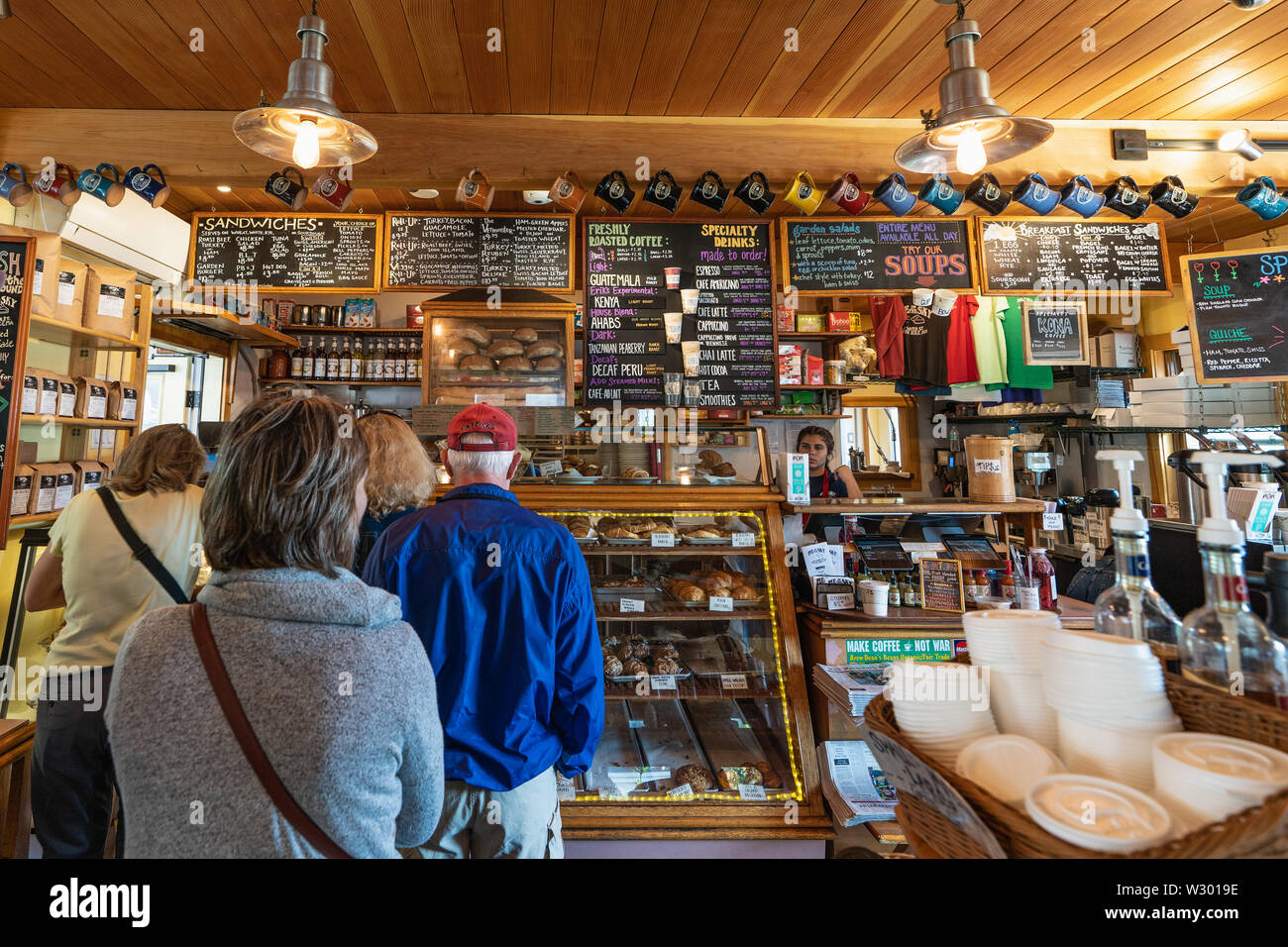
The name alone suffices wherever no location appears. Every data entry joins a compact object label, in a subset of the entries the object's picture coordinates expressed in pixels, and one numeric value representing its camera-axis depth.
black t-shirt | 5.04
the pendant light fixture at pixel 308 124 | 2.25
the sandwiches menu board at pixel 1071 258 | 3.66
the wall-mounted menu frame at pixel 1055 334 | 4.37
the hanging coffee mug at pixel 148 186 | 3.00
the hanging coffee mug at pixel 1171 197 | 3.32
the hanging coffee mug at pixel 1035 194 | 3.19
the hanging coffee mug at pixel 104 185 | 2.98
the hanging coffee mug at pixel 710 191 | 3.24
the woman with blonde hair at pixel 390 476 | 2.04
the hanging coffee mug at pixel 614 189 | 3.22
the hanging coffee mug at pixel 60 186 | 3.05
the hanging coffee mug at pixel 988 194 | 3.23
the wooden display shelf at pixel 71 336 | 2.97
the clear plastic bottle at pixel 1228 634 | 0.76
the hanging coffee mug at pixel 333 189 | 3.15
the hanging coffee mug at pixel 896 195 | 3.17
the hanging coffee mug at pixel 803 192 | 3.22
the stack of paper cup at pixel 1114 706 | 0.72
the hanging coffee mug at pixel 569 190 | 3.23
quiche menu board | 3.68
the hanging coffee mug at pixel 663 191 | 3.23
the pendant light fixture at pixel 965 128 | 2.27
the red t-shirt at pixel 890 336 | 5.15
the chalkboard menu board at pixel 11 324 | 2.68
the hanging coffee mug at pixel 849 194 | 3.21
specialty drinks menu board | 3.70
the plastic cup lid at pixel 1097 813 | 0.57
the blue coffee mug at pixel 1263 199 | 3.33
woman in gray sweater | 0.81
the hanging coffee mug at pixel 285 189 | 3.17
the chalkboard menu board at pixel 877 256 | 3.65
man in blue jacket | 1.59
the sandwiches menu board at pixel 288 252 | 3.68
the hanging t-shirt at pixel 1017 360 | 4.85
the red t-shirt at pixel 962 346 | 4.90
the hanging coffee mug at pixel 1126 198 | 3.31
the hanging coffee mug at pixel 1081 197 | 3.24
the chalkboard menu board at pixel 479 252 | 3.75
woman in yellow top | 1.95
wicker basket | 0.54
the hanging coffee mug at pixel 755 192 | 3.21
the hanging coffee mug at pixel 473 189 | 3.17
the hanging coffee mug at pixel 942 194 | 3.23
